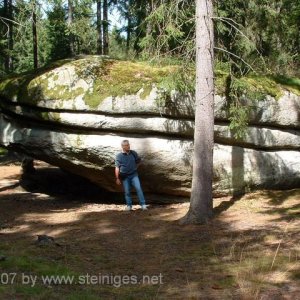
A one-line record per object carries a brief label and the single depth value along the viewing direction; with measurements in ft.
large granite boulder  34.55
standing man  33.06
